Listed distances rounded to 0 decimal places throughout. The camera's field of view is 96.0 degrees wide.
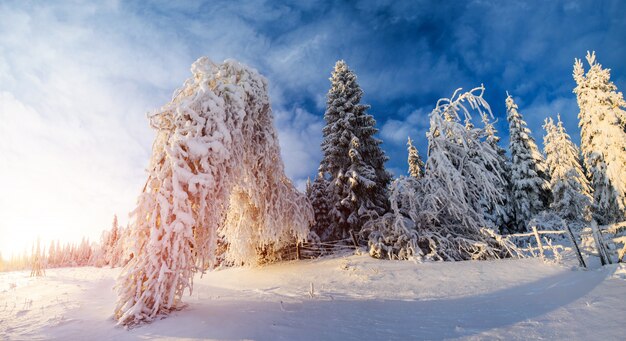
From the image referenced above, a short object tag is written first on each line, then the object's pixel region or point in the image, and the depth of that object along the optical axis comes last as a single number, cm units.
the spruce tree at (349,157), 1620
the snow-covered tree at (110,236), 3780
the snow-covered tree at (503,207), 2229
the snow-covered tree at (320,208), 1934
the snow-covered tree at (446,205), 1277
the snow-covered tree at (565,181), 2314
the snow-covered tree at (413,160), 3300
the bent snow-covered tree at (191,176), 539
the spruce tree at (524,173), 2334
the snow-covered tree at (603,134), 1698
